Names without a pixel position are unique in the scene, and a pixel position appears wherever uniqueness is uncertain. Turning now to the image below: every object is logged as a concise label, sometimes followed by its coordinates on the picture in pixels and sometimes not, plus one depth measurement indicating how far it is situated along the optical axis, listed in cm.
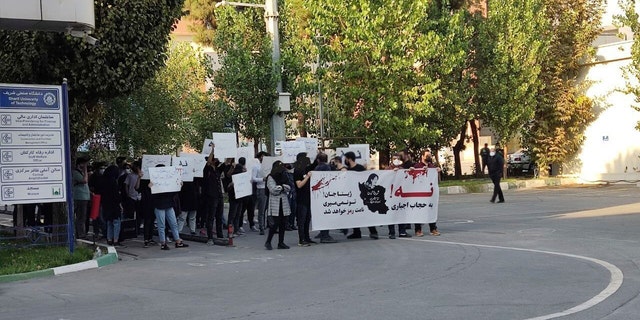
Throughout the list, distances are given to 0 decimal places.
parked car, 4362
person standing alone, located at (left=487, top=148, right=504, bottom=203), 2562
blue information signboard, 1423
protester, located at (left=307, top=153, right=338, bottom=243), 1667
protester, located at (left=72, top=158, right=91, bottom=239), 1753
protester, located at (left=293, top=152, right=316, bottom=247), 1611
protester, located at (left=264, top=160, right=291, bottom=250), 1555
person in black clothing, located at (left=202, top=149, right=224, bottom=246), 1697
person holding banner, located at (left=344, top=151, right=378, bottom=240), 1717
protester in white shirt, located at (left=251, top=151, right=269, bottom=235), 1953
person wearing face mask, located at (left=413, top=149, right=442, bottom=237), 1717
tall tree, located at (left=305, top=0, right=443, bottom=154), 3419
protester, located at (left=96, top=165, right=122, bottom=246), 1714
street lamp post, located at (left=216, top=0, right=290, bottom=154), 2356
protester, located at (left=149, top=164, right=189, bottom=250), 1609
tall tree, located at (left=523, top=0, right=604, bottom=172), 3828
